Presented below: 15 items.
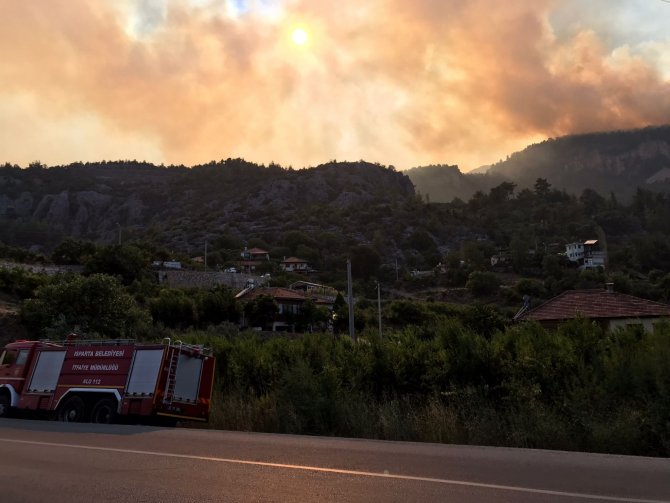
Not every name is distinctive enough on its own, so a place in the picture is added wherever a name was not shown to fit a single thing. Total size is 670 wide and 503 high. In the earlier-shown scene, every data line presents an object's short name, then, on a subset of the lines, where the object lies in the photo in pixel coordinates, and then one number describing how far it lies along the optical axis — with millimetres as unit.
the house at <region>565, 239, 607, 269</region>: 111188
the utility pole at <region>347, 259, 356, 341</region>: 38081
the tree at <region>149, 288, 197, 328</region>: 56844
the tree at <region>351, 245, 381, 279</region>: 117125
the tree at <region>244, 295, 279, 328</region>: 66500
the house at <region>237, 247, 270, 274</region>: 113688
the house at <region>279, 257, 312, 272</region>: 119312
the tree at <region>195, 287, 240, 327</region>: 61062
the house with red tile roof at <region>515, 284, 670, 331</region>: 37906
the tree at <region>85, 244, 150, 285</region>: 69562
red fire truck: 16859
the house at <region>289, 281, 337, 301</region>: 86938
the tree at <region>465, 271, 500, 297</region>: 94000
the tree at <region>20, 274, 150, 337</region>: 37469
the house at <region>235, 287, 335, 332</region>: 68438
